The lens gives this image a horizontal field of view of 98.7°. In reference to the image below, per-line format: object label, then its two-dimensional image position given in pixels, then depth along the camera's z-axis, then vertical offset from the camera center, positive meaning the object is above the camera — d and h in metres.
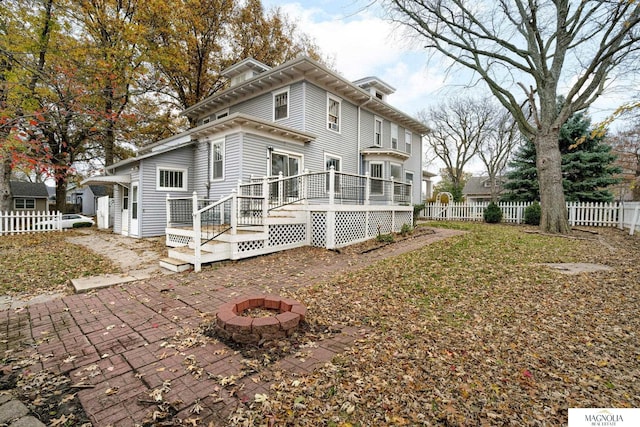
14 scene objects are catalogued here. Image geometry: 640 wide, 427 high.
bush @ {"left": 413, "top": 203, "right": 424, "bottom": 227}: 16.23 -0.09
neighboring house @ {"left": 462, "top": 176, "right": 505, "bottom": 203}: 35.88 +2.42
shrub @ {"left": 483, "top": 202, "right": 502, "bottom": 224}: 16.55 -0.40
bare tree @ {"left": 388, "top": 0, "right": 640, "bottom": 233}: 10.15 +6.05
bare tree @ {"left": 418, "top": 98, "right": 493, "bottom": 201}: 28.70 +8.60
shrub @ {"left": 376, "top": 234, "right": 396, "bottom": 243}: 9.28 -1.08
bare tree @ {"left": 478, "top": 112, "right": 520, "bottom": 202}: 25.94 +6.42
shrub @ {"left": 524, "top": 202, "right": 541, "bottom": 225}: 15.00 -0.34
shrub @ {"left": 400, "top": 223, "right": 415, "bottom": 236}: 10.70 -0.92
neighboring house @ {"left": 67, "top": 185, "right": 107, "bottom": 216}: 37.00 +0.97
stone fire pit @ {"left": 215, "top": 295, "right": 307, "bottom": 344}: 3.11 -1.38
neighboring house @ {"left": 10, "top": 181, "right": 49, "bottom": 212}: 27.50 +0.73
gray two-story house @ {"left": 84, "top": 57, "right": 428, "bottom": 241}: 10.48 +2.66
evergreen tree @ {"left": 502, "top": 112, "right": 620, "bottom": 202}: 15.52 +2.36
